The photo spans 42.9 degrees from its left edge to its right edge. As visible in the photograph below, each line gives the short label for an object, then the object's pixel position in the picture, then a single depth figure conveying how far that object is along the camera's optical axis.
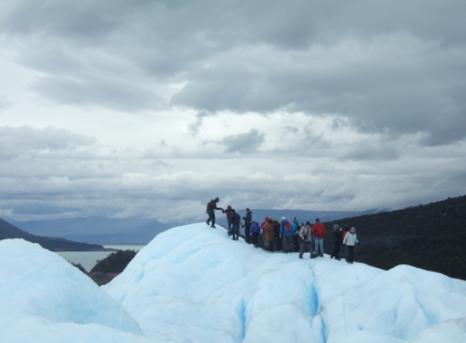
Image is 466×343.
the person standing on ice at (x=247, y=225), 29.31
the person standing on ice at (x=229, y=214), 29.64
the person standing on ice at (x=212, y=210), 29.99
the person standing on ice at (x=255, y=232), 30.06
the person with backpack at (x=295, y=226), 28.95
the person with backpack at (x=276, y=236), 29.20
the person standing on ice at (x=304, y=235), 27.05
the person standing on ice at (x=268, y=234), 29.23
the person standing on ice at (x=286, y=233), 28.66
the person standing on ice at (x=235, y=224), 29.86
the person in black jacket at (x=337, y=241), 26.89
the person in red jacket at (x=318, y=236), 26.82
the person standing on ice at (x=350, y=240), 25.95
